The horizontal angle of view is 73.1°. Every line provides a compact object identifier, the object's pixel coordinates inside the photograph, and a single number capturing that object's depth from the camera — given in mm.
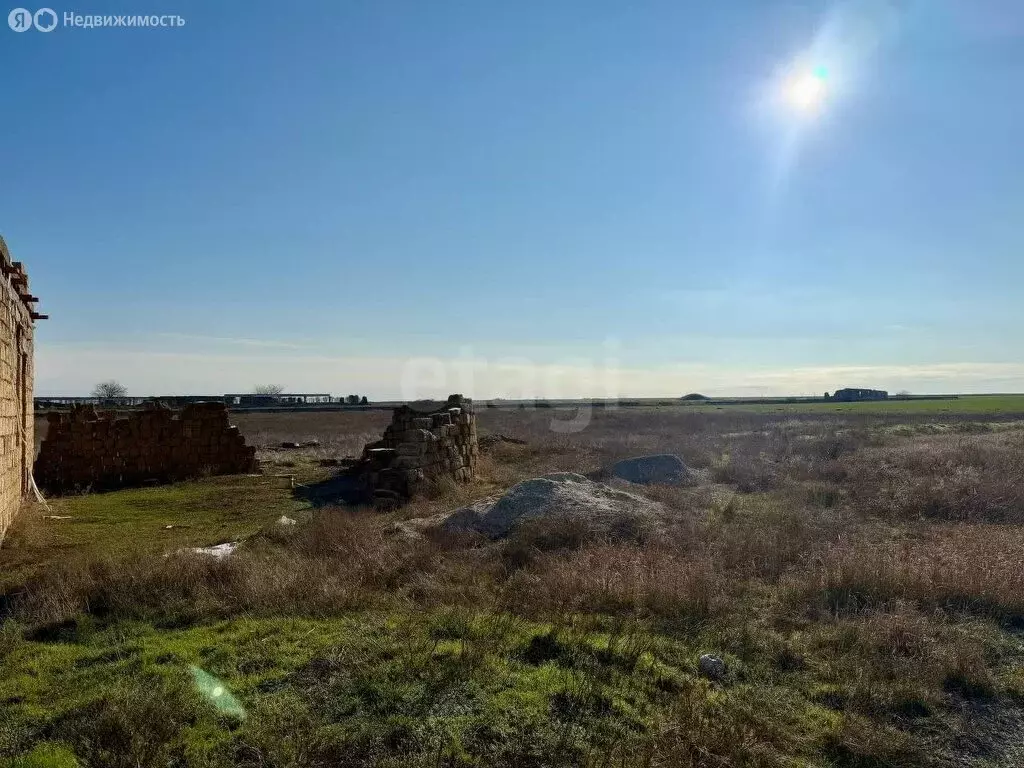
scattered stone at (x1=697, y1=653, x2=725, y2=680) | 5379
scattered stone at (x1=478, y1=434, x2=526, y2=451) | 25562
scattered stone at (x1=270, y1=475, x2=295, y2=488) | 17969
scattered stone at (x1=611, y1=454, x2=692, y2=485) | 15664
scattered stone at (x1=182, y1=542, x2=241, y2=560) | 8691
